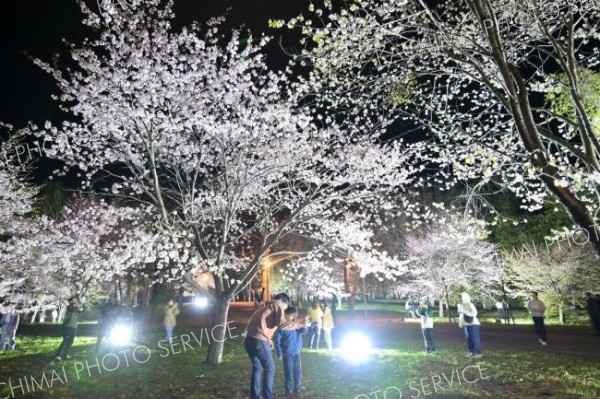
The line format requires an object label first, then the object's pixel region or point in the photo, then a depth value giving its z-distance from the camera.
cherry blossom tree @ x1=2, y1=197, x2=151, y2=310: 10.80
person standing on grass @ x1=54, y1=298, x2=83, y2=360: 12.52
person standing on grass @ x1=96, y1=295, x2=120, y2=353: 14.04
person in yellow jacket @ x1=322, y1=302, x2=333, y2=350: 14.58
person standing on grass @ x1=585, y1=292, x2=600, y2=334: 16.98
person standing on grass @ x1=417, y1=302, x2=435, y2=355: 12.64
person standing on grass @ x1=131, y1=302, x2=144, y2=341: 18.64
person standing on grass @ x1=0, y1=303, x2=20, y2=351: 15.09
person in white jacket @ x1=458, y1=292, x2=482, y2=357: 11.81
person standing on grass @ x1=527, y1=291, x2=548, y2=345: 14.05
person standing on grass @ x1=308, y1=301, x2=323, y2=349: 14.92
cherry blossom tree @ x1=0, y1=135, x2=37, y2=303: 20.39
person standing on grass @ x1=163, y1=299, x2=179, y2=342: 15.91
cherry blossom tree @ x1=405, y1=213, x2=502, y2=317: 30.09
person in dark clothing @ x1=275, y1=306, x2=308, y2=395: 7.90
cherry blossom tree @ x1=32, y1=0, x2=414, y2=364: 10.72
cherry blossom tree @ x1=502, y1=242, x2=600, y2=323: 23.75
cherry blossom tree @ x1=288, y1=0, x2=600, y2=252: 5.37
